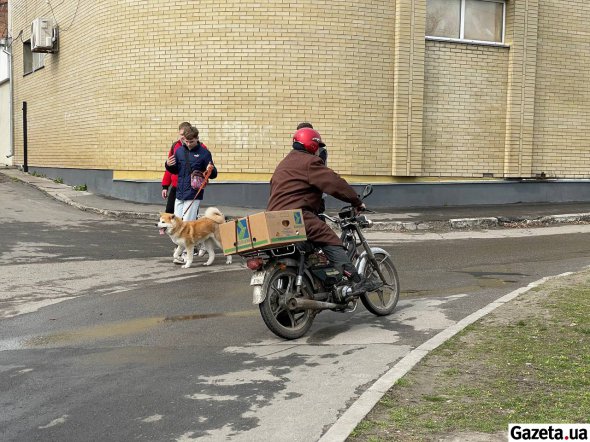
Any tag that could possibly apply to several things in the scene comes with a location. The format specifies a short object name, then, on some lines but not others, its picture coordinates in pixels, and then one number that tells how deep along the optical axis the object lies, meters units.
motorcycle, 6.75
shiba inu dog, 10.65
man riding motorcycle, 7.04
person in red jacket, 11.87
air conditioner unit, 23.12
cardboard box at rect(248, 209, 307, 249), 6.59
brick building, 17.86
